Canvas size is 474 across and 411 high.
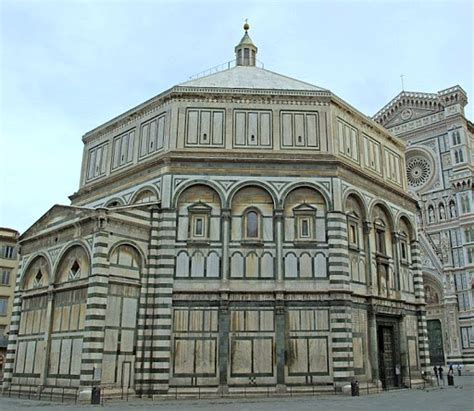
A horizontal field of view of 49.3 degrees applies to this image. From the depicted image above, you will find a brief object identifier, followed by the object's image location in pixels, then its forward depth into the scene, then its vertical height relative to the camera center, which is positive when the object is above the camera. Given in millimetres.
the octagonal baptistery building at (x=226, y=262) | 20703 +3868
